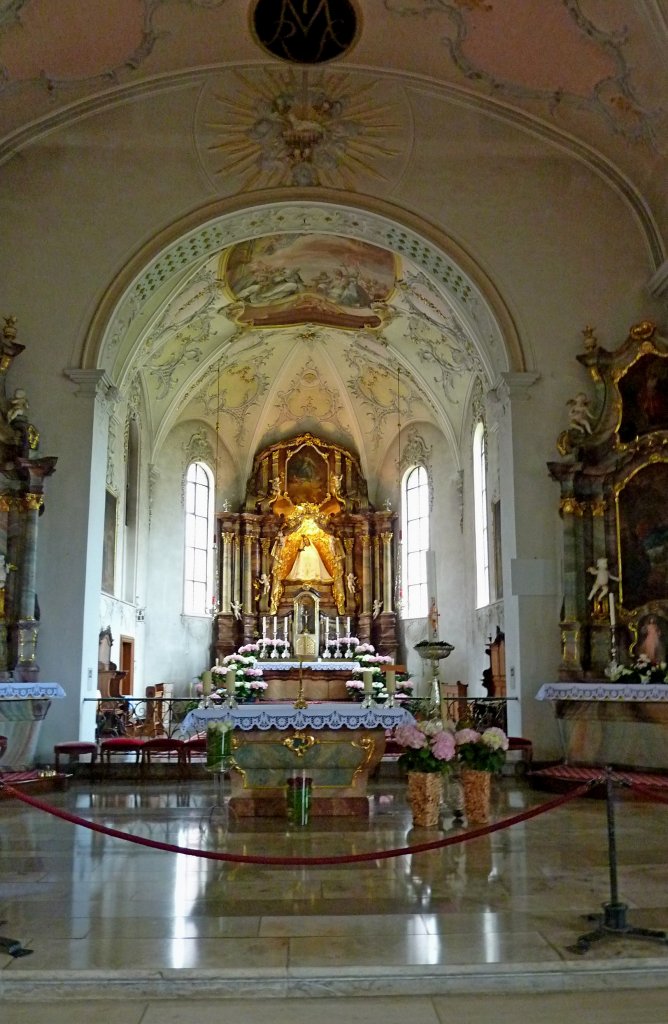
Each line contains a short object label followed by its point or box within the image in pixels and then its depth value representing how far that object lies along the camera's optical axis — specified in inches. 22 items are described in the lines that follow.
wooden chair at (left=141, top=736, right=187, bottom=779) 468.5
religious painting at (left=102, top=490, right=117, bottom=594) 698.8
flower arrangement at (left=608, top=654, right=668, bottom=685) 448.1
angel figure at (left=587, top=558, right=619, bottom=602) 492.4
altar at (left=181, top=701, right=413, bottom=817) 350.3
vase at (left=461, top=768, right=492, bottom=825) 330.6
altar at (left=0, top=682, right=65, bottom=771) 449.7
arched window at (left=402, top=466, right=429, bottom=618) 906.7
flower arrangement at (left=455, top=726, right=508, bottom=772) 329.1
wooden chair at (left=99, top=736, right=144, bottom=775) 479.8
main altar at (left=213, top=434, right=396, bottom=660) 910.4
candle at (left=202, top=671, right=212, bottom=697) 364.2
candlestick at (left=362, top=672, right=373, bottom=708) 365.5
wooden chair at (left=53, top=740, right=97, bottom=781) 467.8
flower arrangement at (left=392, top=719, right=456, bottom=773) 324.2
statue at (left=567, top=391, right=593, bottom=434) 515.8
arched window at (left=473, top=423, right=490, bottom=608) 764.0
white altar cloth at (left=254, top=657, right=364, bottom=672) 805.2
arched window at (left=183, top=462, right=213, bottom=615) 914.1
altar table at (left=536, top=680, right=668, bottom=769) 426.3
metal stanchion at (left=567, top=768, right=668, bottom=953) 181.6
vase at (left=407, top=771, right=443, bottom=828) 320.5
